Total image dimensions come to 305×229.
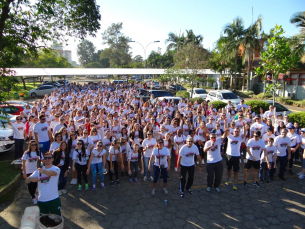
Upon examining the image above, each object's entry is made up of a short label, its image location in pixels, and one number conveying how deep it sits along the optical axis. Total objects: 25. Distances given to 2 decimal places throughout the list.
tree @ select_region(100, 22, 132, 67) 72.12
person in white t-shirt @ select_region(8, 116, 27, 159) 7.94
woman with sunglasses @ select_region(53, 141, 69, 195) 5.89
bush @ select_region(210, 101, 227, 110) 15.83
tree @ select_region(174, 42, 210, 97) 21.16
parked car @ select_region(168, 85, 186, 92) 30.34
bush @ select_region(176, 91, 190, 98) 22.49
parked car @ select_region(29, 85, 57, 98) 27.84
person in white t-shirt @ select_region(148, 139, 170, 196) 5.98
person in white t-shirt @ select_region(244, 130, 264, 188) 6.39
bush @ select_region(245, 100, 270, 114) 14.70
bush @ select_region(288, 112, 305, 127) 10.71
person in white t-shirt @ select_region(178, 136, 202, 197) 5.92
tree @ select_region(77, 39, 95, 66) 109.03
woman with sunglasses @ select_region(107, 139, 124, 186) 6.53
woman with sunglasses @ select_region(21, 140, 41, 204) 5.61
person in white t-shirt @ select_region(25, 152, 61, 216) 4.36
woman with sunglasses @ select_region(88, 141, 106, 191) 6.19
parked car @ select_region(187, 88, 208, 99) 22.05
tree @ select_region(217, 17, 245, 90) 28.22
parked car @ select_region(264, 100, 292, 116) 12.86
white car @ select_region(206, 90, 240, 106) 17.56
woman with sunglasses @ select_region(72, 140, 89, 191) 6.10
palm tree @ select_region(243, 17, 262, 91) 27.33
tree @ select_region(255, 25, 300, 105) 12.38
